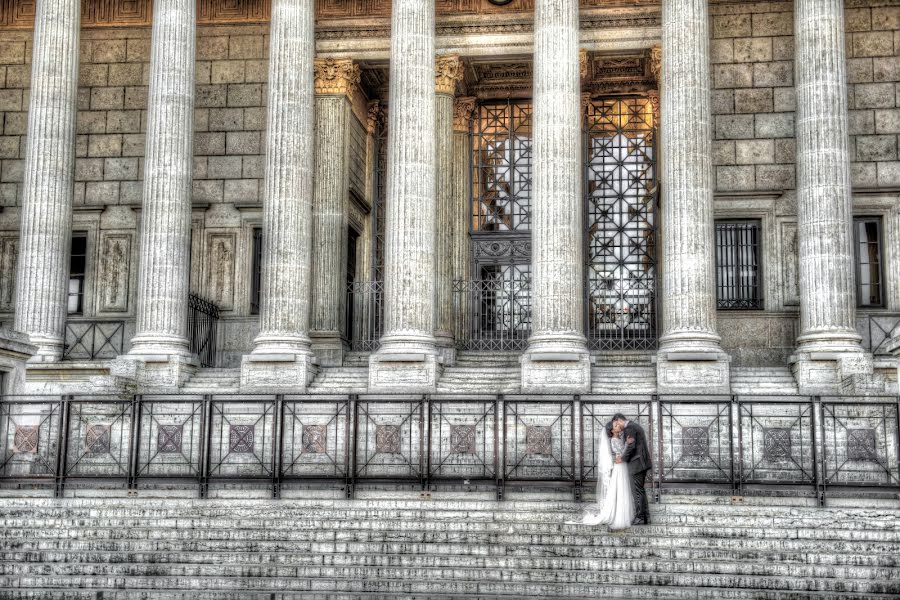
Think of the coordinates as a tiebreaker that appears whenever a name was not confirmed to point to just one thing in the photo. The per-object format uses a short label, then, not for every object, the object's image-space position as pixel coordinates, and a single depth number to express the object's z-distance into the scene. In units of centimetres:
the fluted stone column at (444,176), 3019
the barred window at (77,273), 3195
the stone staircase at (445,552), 1527
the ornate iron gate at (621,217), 3086
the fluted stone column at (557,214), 2522
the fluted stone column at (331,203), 2930
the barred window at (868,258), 2952
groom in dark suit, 1675
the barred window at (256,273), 3117
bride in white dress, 1645
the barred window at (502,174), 3231
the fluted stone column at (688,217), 2491
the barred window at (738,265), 2966
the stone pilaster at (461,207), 3080
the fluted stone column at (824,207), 2495
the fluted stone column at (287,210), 2602
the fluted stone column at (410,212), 2566
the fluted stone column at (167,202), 2645
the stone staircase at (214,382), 2625
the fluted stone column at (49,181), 2712
